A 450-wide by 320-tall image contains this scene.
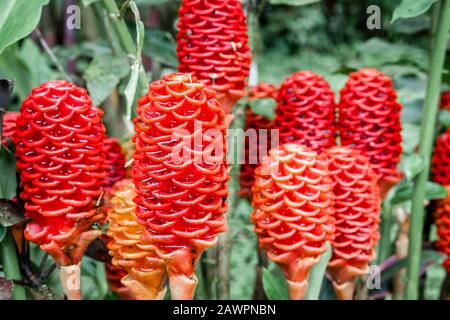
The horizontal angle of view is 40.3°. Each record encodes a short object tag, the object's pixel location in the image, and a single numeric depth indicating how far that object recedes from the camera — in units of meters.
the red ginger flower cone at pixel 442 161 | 1.42
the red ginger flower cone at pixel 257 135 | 1.42
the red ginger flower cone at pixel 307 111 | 1.27
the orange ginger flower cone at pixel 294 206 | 1.05
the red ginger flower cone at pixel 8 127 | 1.22
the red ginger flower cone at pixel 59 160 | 1.01
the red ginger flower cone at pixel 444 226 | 1.40
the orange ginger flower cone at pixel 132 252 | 1.01
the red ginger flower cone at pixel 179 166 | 0.90
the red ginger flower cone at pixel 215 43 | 1.15
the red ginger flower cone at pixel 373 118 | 1.27
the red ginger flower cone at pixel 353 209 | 1.17
